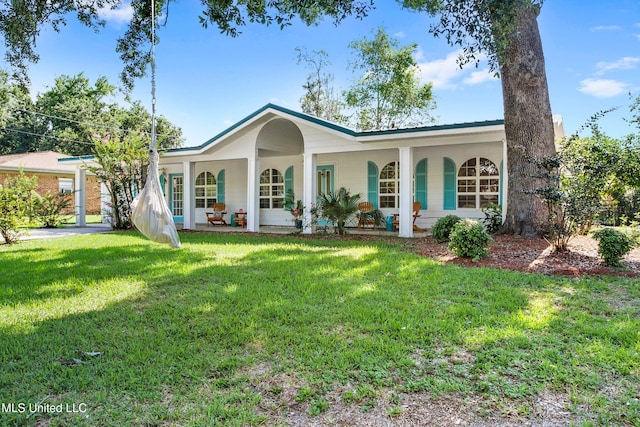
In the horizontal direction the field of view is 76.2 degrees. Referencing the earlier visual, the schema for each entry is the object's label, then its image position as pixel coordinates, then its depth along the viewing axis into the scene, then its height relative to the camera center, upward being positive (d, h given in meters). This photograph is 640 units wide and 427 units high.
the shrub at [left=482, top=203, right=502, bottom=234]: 9.95 -0.23
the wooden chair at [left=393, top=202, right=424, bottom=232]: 12.29 -0.16
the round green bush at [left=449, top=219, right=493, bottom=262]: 6.84 -0.51
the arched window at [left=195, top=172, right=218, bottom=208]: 17.15 +0.97
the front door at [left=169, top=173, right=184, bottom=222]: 17.41 +0.75
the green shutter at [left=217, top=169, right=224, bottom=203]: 16.77 +1.05
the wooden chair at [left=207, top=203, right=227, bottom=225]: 15.90 -0.06
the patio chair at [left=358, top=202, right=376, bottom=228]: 13.31 -0.05
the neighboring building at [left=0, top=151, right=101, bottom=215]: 21.27 +2.28
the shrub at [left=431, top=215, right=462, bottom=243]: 8.66 -0.36
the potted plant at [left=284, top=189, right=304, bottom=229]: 11.81 +0.08
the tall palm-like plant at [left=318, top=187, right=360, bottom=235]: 10.64 +0.15
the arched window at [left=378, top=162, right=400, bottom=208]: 13.30 +0.86
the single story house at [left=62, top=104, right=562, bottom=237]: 10.66 +1.58
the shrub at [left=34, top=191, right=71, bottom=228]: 13.90 +0.12
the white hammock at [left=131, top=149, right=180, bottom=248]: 5.34 -0.03
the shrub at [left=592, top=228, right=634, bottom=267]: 6.05 -0.53
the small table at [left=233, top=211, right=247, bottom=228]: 15.21 -0.22
